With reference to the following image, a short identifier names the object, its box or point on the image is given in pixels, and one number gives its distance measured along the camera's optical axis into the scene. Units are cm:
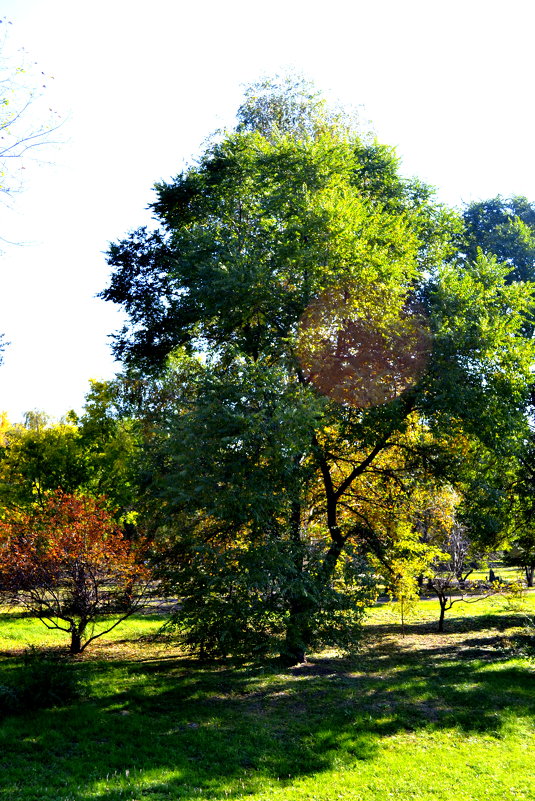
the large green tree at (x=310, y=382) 1205
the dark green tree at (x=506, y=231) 2644
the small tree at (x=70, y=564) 1445
